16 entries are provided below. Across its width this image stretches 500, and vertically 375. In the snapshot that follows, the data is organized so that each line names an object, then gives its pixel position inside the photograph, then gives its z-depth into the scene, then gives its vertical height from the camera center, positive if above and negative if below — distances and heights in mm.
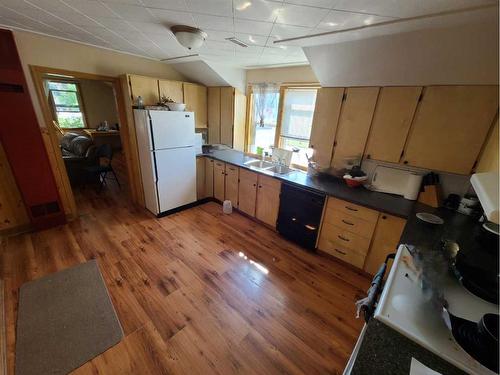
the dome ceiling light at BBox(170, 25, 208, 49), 1814 +615
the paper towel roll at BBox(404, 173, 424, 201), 2139 -648
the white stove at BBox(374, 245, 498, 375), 755 -804
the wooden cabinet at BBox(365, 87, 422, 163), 2016 -22
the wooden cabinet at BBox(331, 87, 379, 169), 2229 -65
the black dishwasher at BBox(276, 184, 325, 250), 2453 -1198
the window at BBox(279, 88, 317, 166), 2992 -96
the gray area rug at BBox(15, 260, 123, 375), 1416 -1679
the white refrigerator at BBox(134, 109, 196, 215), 2842 -714
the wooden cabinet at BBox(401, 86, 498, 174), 1720 -28
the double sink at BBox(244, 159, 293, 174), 3128 -811
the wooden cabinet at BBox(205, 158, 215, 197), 3665 -1179
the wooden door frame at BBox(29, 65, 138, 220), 2467 -377
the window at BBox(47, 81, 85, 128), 5585 -82
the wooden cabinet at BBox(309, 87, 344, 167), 2438 -82
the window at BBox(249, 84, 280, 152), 3351 -52
